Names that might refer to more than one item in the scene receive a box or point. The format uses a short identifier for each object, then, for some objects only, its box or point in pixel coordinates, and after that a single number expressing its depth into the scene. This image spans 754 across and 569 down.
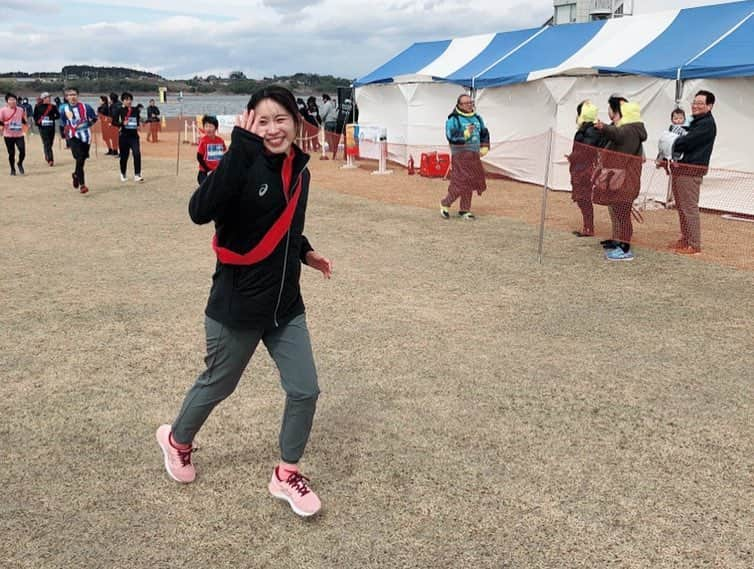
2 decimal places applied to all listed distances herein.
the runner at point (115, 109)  14.98
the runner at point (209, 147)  8.22
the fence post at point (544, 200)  7.81
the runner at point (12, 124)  15.68
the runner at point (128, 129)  13.62
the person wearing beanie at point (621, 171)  7.96
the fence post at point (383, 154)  17.25
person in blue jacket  10.37
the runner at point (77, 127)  12.91
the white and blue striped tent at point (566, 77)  11.06
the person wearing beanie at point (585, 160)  8.66
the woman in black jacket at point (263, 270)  2.68
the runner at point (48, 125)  17.94
